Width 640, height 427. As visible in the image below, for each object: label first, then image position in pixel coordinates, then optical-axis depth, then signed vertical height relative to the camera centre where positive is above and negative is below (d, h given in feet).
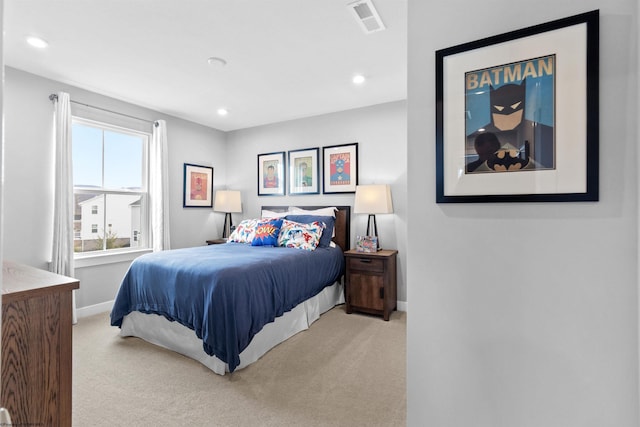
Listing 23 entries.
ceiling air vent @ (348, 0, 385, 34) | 6.54 +4.36
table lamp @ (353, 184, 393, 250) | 11.49 +0.50
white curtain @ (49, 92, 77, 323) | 10.09 +0.58
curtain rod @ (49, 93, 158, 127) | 10.23 +3.79
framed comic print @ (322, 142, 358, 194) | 13.12 +1.91
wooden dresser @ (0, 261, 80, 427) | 3.57 -1.67
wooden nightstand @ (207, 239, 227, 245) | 14.93 -1.40
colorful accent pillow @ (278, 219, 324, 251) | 11.18 -0.85
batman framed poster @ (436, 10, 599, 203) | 3.21 +1.10
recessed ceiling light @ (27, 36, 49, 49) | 7.85 +4.36
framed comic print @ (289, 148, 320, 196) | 14.07 +1.87
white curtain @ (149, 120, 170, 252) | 13.02 +0.99
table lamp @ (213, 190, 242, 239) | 15.47 +0.50
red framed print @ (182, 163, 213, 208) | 14.67 +1.24
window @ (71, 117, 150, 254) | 11.34 +0.96
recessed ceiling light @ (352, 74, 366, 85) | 10.09 +4.42
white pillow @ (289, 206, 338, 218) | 13.15 +0.05
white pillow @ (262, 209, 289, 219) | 13.85 -0.09
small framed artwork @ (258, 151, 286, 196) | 15.02 +1.88
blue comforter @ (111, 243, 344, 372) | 7.13 -2.04
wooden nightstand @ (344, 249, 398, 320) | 10.96 -2.50
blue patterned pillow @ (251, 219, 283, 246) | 11.77 -0.84
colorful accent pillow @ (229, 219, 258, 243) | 12.53 -0.84
